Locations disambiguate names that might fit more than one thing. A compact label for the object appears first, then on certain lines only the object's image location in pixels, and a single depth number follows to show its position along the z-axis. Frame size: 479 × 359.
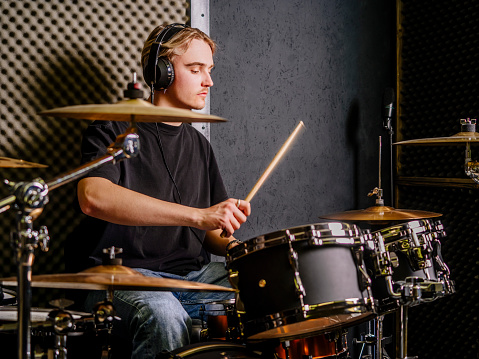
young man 1.96
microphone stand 3.47
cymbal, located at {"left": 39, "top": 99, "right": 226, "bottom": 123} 1.42
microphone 3.44
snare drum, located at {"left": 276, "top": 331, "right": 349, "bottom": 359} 1.86
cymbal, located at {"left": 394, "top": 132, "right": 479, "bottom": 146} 2.65
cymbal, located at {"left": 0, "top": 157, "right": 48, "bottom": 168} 1.96
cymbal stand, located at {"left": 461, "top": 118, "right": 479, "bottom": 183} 2.77
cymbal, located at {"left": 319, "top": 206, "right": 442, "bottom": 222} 2.77
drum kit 1.35
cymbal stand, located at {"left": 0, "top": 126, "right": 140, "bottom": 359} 1.27
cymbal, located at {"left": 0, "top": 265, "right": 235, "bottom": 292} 1.40
